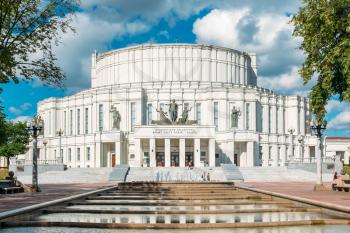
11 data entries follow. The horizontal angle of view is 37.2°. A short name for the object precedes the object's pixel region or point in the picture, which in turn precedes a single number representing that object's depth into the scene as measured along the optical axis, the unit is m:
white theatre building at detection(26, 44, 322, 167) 79.25
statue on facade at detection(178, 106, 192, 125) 79.06
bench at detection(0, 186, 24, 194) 31.40
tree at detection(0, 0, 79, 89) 27.91
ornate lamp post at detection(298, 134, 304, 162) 93.87
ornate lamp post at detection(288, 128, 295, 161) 94.75
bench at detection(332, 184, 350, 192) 32.44
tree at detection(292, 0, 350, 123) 31.97
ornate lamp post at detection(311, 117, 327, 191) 37.10
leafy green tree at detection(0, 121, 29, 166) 99.75
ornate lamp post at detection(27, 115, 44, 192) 34.66
